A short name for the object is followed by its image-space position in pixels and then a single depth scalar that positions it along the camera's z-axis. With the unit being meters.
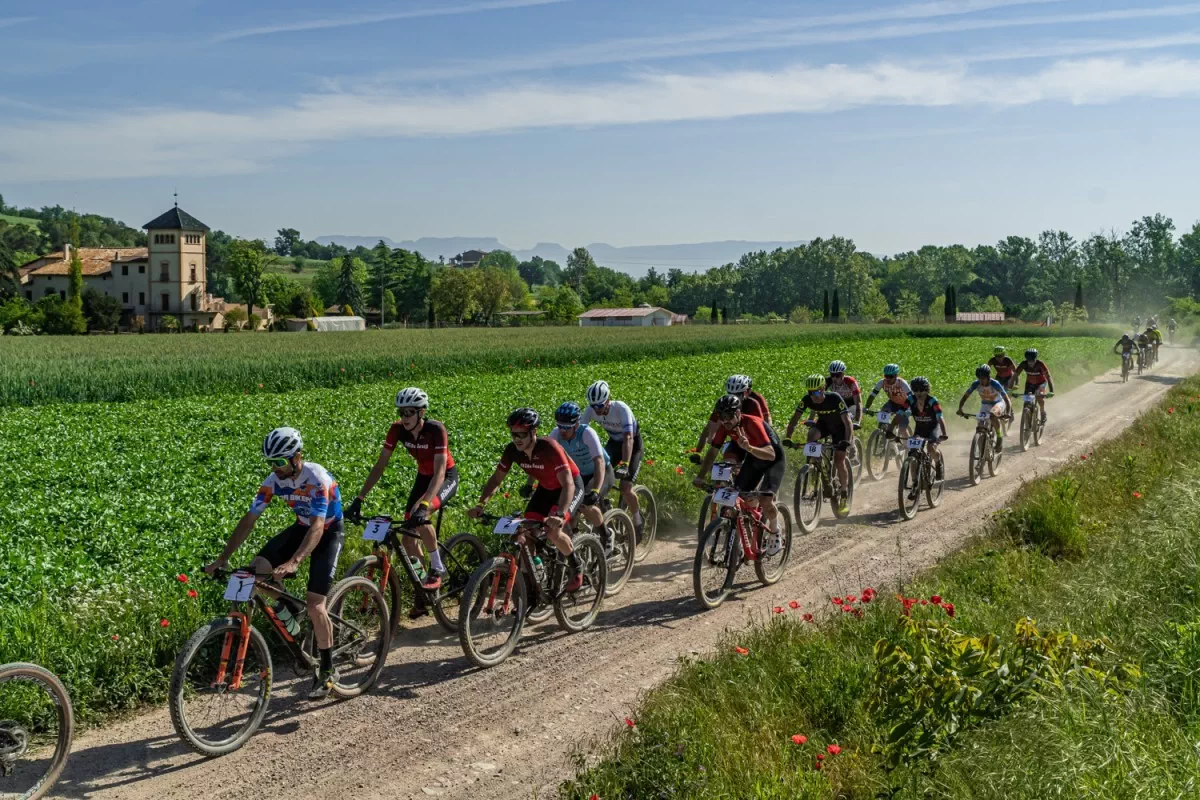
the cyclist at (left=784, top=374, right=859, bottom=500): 13.86
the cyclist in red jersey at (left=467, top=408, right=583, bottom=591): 8.95
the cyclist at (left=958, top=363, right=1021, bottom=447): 18.17
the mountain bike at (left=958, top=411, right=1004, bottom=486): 17.72
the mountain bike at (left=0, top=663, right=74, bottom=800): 6.18
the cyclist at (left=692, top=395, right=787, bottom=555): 10.71
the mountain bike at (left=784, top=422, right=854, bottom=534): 13.66
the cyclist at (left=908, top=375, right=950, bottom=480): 15.30
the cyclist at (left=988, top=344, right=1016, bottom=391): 21.08
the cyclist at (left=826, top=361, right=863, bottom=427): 14.90
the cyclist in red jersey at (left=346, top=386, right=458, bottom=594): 8.83
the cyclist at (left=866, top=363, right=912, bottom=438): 15.62
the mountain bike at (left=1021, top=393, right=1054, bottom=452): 21.72
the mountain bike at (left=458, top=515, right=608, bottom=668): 8.52
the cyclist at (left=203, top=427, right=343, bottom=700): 7.18
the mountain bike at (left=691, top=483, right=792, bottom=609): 10.30
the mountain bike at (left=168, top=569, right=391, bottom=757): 6.78
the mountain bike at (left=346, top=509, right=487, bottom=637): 8.50
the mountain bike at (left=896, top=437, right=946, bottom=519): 14.64
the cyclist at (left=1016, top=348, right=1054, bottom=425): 21.55
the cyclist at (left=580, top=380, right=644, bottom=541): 11.60
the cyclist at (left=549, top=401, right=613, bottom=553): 9.89
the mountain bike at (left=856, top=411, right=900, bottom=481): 17.36
